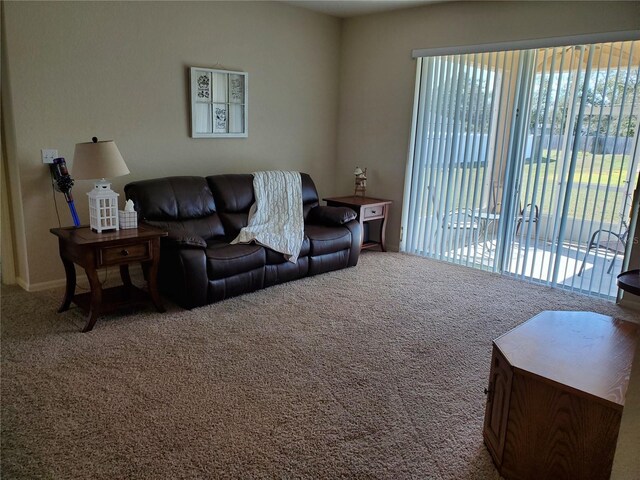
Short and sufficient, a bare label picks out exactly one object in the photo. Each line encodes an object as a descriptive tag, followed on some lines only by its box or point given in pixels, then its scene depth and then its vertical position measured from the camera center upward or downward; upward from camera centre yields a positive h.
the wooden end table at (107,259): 3.18 -0.86
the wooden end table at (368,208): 5.19 -0.70
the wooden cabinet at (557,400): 1.71 -0.90
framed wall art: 4.56 +0.32
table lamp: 3.29 -0.28
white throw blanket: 4.16 -0.71
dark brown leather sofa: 3.63 -0.86
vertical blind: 3.89 -0.10
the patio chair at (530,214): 4.41 -0.58
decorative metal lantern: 3.36 -0.53
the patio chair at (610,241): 4.00 -0.72
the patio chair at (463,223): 4.89 -0.76
